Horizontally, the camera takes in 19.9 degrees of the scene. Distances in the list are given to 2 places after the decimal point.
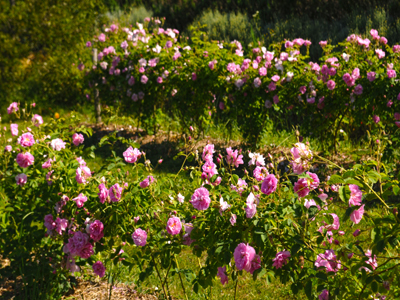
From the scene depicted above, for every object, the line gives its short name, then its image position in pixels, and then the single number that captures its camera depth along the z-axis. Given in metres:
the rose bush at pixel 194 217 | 3.92
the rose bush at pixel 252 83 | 6.58
